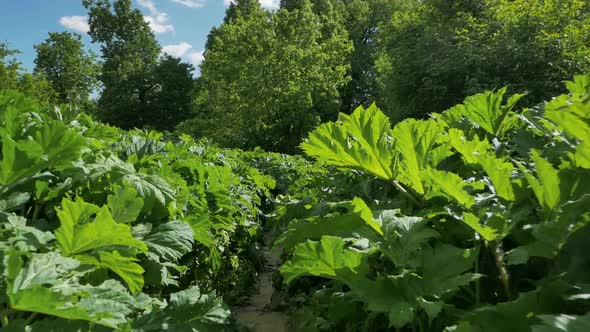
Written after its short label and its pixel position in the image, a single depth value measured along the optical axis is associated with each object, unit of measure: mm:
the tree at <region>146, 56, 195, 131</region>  46594
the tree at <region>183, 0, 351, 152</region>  29609
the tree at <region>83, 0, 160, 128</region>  45688
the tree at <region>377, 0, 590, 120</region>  16609
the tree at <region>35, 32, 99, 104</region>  45000
